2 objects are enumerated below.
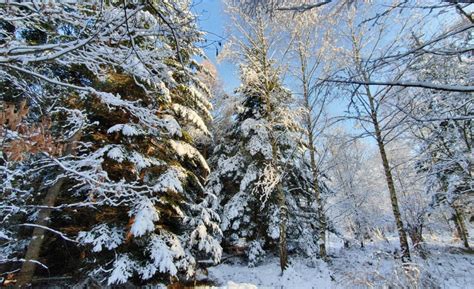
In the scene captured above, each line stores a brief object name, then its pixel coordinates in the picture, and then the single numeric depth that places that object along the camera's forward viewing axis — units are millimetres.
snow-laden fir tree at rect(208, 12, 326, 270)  8516
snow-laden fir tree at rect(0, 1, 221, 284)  4695
